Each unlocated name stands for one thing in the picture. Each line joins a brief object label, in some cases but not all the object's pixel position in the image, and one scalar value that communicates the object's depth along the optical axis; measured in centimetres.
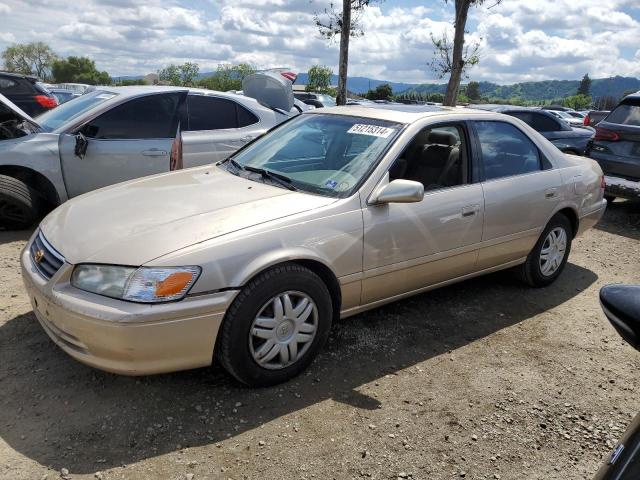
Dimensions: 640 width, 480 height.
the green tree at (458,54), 1029
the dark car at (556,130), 984
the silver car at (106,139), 541
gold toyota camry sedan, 260
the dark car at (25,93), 909
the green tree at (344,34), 1331
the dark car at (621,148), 715
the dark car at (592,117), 1132
